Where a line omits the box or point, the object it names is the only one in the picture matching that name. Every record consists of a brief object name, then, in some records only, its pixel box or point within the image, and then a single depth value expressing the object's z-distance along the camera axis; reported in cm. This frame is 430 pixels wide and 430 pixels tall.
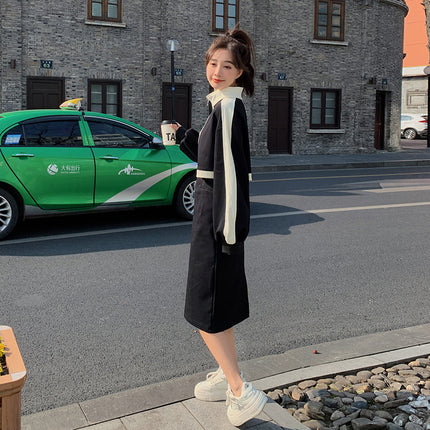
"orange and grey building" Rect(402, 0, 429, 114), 5047
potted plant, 244
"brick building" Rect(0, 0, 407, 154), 2164
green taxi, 870
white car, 4259
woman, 334
